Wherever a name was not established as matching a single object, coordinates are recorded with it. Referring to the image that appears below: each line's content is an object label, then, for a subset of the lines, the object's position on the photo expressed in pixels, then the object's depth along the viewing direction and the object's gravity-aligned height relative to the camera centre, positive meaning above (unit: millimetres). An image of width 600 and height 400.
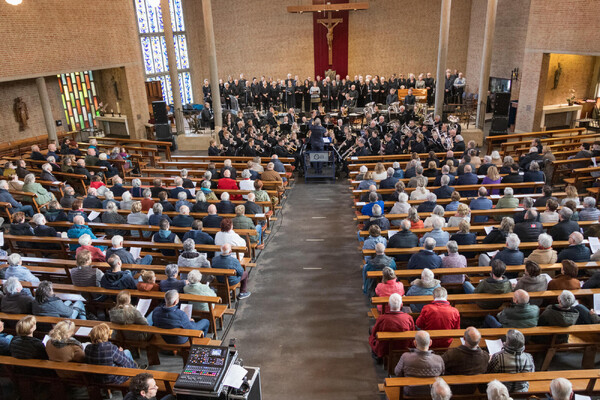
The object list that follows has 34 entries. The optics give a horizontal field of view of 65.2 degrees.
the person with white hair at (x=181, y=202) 8055 -2312
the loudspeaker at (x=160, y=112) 15664 -1538
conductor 12055 -1927
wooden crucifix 19859 +1461
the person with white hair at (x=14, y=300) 5246 -2474
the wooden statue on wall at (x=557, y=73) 15531 -701
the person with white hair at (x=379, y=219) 7099 -2387
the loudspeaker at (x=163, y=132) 15823 -2194
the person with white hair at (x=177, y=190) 8836 -2296
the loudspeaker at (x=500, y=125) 14602 -2153
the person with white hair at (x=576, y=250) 5785 -2389
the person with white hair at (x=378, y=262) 6031 -2566
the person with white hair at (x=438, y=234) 6465 -2385
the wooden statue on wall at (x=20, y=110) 14375 -1232
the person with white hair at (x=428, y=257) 5867 -2436
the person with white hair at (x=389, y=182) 9102 -2334
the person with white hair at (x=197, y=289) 5414 -2543
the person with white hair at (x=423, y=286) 5312 -2531
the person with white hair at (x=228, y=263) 6207 -2563
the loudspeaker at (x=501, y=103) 14516 -1513
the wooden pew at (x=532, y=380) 3980 -2694
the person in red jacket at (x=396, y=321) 4734 -2576
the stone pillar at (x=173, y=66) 15172 -87
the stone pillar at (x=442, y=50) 14945 +147
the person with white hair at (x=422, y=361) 4086 -2569
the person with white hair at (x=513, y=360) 4031 -2583
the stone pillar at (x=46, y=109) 13320 -1122
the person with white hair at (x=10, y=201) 8711 -2360
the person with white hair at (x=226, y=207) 8164 -2419
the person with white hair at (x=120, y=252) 6227 -2398
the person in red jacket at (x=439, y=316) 4781 -2561
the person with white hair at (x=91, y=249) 6402 -2431
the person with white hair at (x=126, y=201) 8398 -2337
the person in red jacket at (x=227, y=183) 9477 -2347
